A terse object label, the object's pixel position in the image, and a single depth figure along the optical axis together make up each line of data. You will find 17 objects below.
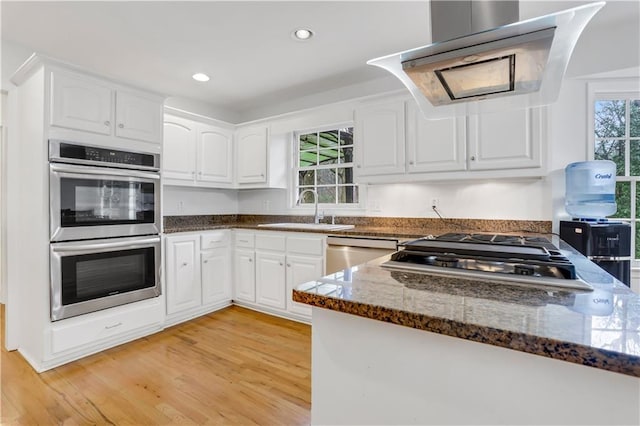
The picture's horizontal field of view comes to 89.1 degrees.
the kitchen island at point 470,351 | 0.58
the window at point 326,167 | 3.74
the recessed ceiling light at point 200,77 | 3.34
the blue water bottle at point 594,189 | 2.41
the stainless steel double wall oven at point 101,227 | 2.30
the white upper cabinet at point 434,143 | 2.66
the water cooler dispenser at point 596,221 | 2.09
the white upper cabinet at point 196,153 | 3.42
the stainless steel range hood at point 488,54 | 1.02
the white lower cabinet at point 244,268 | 3.50
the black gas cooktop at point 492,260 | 0.95
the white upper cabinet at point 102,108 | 2.33
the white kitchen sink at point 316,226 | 3.11
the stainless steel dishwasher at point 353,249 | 2.64
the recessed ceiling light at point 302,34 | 2.53
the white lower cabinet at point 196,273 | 3.11
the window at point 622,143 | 2.56
